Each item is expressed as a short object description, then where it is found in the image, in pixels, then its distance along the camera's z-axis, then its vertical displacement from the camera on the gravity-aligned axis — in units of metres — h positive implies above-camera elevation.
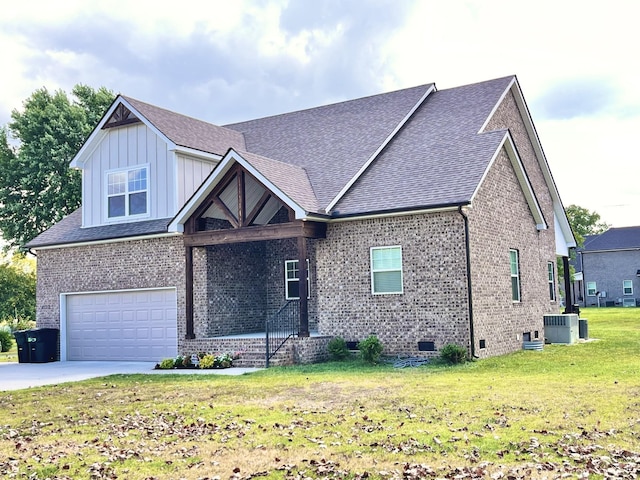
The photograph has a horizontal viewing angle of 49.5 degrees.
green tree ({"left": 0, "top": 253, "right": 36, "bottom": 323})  44.38 +1.25
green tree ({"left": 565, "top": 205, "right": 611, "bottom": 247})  85.94 +9.68
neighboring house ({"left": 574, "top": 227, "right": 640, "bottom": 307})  59.81 +2.30
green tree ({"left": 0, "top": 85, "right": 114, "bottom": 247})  35.56 +7.19
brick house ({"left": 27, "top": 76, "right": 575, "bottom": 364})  17.36 +1.95
